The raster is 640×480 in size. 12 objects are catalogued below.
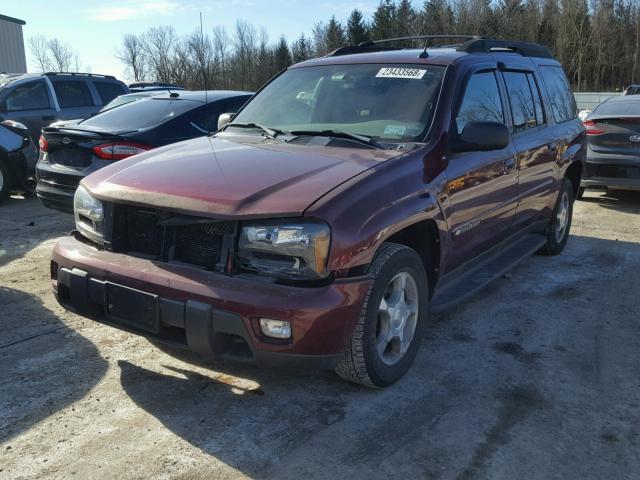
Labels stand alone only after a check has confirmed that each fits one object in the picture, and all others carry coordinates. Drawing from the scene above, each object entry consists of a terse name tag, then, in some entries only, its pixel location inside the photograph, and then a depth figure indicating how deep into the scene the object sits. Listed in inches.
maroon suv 113.7
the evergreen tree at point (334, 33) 2593.5
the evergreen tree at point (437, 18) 2370.8
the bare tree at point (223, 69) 1541.1
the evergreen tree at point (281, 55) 2397.1
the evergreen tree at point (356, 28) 2419.4
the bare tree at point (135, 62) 2325.3
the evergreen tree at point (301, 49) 2610.7
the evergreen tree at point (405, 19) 2464.3
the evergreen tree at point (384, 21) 2464.3
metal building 1444.4
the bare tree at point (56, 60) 2545.0
